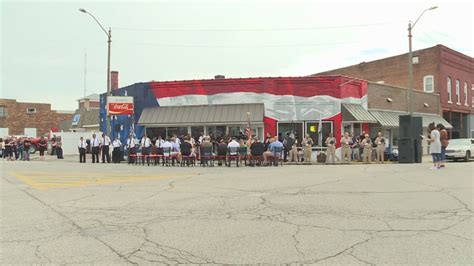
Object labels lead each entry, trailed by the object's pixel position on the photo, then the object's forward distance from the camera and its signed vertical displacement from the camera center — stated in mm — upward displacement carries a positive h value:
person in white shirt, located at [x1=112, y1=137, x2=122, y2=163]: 24250 -227
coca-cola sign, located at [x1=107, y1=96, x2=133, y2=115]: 26547 +2714
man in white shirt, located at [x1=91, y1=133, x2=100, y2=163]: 24203 +112
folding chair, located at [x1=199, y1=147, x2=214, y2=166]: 20391 -229
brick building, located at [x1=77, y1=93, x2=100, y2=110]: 62175 +7054
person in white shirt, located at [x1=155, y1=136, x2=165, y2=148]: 22234 +300
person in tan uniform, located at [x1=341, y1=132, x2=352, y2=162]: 22609 +59
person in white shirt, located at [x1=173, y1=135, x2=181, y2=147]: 21594 +435
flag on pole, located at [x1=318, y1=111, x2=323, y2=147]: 25195 +972
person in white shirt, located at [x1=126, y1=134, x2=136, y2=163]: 23312 +48
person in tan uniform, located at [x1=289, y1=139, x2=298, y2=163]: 22844 -247
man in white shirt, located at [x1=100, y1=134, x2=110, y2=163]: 24186 +137
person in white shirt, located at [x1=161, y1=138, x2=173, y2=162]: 20969 -12
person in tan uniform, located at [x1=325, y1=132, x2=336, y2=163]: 22609 +10
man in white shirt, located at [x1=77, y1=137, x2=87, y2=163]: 24386 -26
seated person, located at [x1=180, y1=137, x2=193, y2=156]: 20484 +32
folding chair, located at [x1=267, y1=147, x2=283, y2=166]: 20516 -360
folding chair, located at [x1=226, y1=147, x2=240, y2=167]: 20250 -208
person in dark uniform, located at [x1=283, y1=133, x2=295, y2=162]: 22961 +282
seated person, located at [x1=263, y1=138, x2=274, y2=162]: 20391 -215
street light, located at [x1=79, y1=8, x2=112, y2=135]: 25766 +5901
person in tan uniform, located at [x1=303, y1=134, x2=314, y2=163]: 22672 +14
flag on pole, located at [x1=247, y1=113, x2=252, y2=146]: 23366 +956
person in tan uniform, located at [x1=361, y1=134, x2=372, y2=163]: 22938 -49
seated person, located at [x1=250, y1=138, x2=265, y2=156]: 20156 +20
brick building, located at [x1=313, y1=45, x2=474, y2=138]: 36844 +6508
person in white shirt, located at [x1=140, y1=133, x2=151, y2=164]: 22203 +94
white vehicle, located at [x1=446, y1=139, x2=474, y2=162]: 23969 -124
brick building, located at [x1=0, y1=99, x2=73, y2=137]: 55031 +4211
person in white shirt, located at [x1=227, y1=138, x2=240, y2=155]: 20234 +118
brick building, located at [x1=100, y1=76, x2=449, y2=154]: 25641 +2497
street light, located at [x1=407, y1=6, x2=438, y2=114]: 24612 +5765
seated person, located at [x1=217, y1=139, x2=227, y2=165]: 20341 -113
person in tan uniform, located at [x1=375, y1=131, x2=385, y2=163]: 22766 +54
